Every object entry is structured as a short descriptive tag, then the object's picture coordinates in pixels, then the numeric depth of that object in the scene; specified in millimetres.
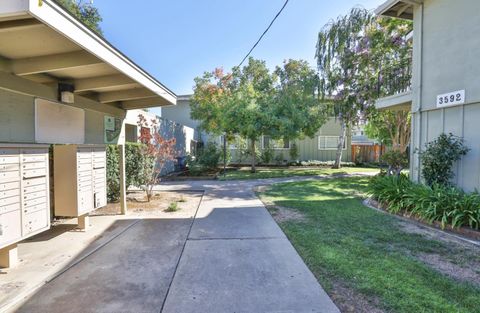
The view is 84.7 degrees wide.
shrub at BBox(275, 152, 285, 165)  18422
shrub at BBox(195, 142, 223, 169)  13742
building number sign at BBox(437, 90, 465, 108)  5684
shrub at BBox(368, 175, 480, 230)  4660
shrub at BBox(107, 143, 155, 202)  6930
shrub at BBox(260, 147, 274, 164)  18000
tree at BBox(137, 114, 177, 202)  7555
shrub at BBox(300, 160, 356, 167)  18477
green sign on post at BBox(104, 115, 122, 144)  5797
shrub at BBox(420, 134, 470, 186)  5664
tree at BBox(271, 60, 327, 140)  12453
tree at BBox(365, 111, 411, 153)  11838
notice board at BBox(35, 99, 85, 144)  3938
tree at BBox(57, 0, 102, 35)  14804
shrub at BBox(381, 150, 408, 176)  9297
